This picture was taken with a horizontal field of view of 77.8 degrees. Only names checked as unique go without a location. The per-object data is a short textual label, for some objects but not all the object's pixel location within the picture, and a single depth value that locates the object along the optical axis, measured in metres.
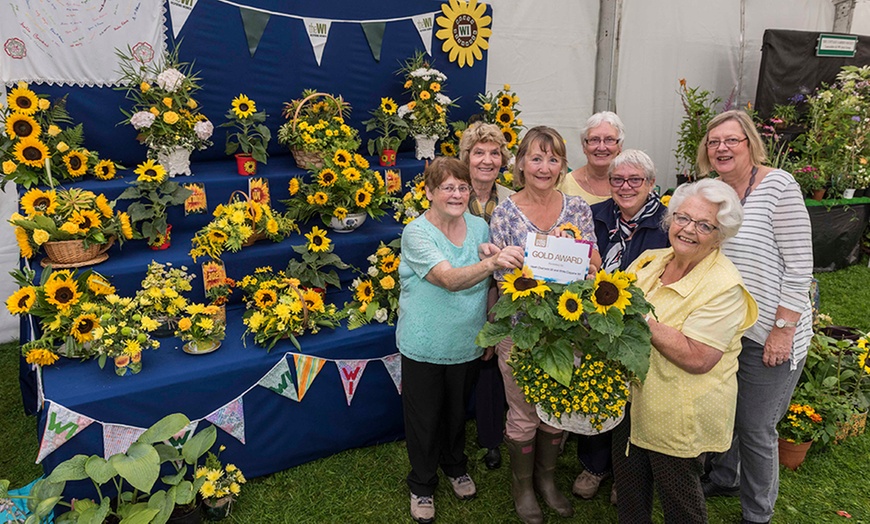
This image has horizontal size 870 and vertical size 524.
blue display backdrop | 3.24
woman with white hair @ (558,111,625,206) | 2.47
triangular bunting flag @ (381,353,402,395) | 2.86
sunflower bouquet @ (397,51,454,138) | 3.83
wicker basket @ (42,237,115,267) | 2.49
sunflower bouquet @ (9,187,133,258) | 2.44
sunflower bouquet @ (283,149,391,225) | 3.04
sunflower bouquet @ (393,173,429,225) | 3.25
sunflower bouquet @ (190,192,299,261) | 2.67
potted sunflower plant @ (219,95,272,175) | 3.23
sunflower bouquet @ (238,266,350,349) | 2.59
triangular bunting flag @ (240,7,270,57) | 3.44
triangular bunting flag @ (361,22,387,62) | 3.87
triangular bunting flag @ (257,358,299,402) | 2.53
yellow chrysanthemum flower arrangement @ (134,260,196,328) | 2.48
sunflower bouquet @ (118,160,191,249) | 2.79
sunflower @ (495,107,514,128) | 3.97
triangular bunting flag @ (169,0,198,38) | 3.21
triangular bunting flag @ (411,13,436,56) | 4.04
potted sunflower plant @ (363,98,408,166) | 3.75
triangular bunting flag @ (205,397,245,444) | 2.45
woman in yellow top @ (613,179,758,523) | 1.72
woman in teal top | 2.09
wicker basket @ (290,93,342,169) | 3.23
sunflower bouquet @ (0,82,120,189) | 2.68
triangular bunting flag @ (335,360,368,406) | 2.73
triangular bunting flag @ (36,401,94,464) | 2.09
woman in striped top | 2.02
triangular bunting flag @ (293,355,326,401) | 2.60
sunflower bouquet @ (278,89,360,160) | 3.20
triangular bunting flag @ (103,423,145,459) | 2.22
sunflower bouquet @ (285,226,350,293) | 2.89
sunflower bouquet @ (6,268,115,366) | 2.26
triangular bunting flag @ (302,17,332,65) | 3.67
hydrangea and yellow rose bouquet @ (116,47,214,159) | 2.91
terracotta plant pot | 2.83
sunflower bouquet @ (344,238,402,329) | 2.90
